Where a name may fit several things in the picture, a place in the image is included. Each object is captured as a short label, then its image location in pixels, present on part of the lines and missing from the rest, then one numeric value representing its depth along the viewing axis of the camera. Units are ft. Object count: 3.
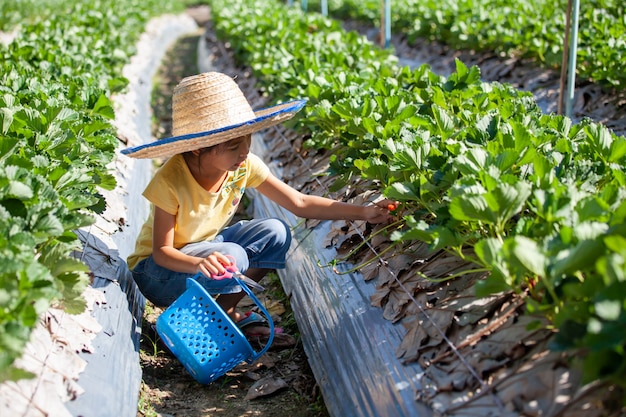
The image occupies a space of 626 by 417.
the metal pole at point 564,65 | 16.03
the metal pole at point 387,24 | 26.99
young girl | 9.39
